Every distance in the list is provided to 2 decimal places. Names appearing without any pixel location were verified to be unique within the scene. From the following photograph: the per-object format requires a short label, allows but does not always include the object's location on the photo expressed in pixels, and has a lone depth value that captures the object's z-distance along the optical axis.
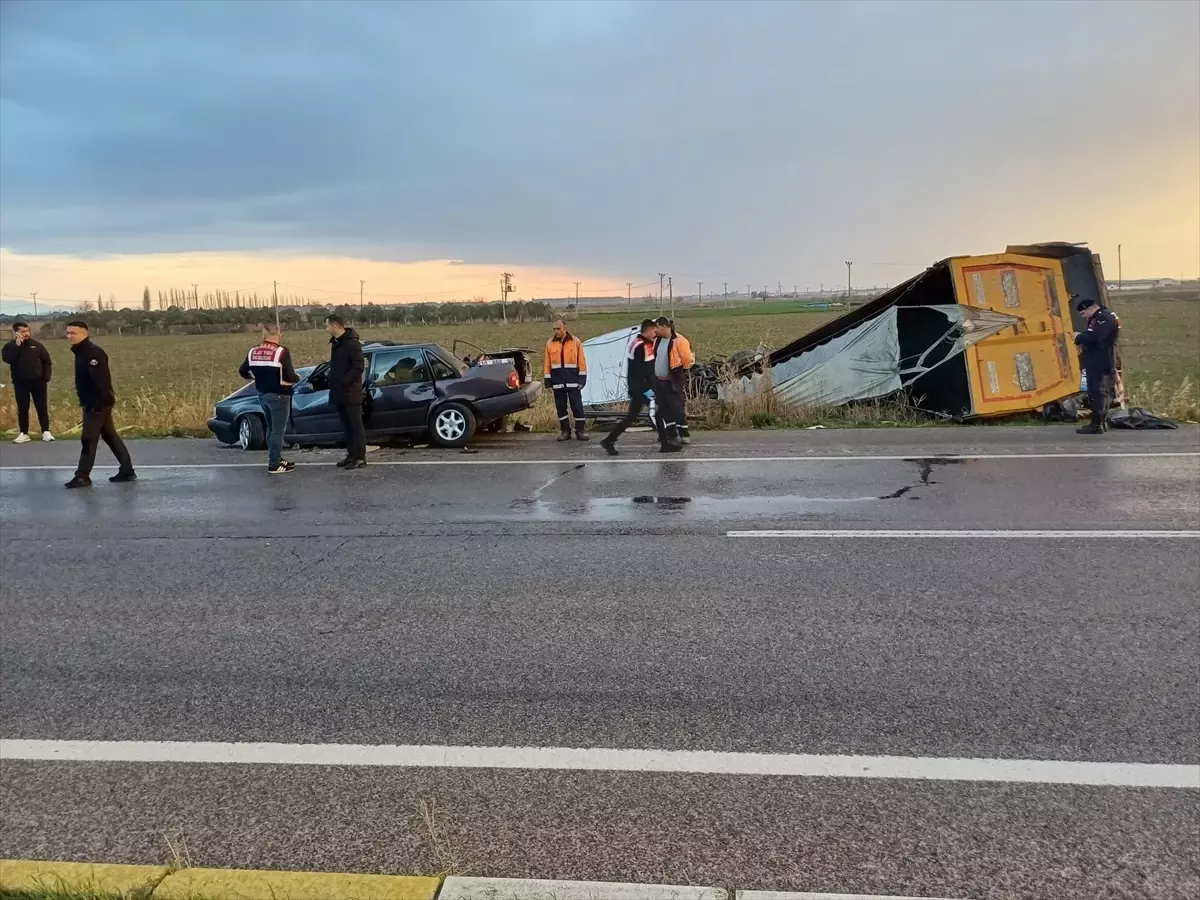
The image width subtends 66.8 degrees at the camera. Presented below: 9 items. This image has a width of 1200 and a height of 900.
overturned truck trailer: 13.18
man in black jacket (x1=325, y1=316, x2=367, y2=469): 10.55
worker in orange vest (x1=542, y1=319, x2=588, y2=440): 12.40
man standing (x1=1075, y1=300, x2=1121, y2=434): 11.47
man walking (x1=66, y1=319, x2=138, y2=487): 9.69
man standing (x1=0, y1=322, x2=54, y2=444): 13.80
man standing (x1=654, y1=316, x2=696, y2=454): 11.16
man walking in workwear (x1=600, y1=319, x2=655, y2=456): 11.30
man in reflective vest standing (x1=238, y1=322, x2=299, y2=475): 10.20
